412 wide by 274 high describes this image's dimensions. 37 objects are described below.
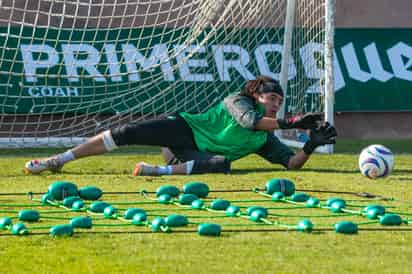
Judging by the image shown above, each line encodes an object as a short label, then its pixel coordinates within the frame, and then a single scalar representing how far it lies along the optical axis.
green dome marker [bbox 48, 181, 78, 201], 15.95
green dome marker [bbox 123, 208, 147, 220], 13.84
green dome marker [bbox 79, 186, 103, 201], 16.25
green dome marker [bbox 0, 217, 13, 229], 12.88
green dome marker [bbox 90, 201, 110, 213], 14.55
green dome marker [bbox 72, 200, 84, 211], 14.85
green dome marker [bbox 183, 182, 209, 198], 16.58
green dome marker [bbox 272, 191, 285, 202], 16.52
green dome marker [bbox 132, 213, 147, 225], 13.40
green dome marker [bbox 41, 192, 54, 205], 15.68
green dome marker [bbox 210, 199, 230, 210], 15.04
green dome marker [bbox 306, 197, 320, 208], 15.71
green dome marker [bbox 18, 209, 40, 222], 13.63
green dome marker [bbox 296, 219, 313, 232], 13.01
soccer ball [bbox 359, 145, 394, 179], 19.55
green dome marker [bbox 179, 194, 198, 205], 15.74
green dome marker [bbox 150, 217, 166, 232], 12.84
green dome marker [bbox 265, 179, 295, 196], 17.11
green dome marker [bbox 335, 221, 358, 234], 12.91
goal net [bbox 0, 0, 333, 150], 26.00
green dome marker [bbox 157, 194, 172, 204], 15.95
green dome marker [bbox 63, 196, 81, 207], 15.20
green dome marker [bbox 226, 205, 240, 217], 14.44
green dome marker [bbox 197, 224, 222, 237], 12.56
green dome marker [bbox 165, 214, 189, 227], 13.06
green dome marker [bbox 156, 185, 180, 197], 16.52
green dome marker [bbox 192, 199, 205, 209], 15.23
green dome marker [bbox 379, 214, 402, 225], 13.61
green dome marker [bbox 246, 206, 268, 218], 14.11
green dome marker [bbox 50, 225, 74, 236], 12.35
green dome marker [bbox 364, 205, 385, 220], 14.23
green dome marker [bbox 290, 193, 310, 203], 16.33
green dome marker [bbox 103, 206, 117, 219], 14.08
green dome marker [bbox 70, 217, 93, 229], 12.85
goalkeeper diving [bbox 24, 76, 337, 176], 20.66
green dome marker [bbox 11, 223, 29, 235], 12.45
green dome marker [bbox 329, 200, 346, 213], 15.12
